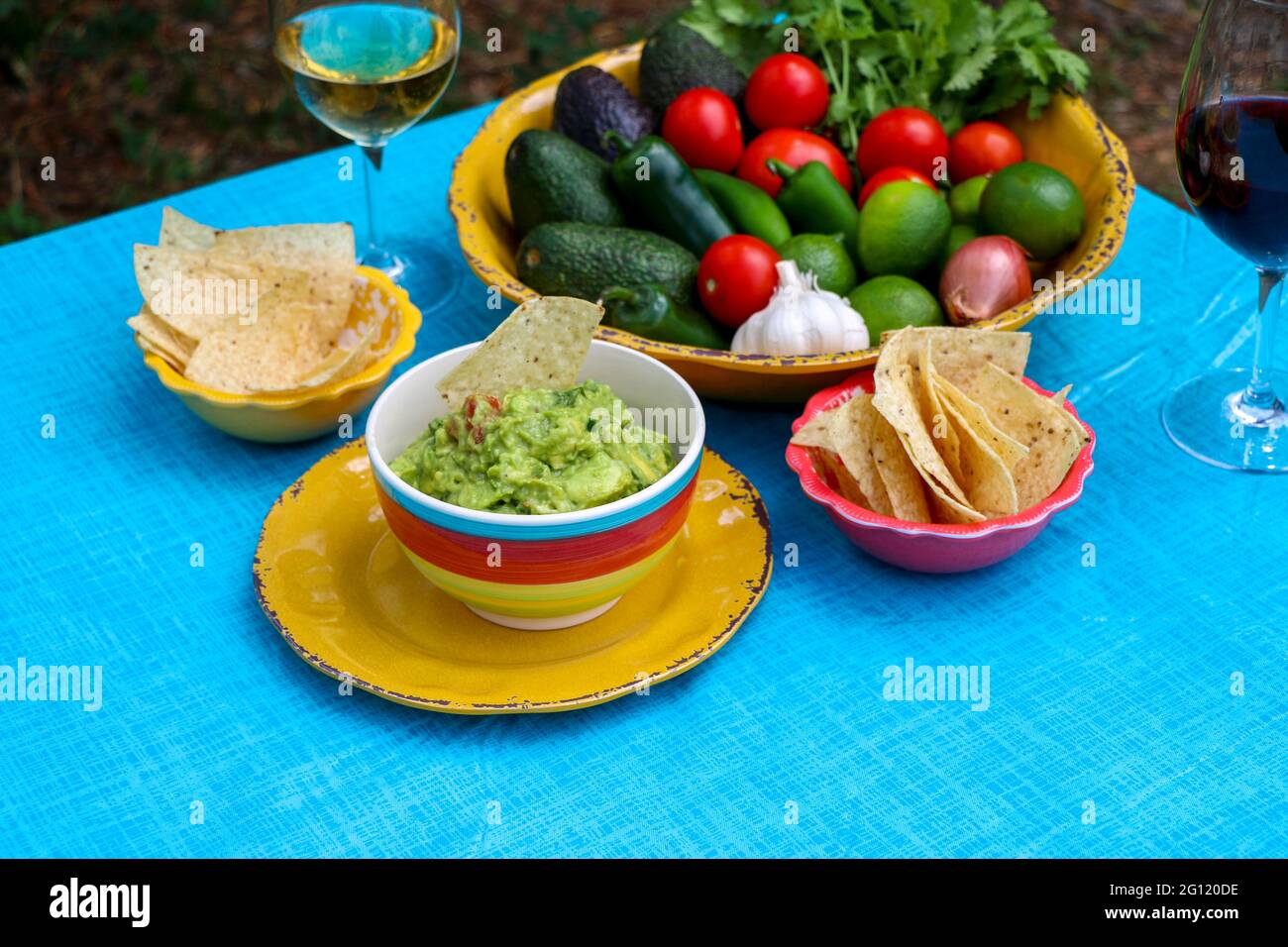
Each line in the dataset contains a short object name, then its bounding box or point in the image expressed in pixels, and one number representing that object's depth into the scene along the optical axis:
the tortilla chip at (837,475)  1.52
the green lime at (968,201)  1.95
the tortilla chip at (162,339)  1.69
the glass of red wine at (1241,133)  1.43
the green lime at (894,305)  1.74
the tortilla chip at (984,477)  1.45
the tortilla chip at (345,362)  1.65
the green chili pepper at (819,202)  1.94
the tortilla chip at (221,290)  1.72
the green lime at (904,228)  1.83
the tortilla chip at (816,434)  1.48
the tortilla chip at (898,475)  1.49
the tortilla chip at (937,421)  1.49
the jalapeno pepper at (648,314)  1.75
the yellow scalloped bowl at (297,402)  1.65
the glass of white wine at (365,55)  1.87
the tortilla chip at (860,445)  1.47
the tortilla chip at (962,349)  1.54
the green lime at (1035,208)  1.85
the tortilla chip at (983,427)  1.46
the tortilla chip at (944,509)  1.44
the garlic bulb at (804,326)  1.72
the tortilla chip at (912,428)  1.45
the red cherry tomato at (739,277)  1.78
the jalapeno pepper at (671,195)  1.95
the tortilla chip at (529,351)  1.47
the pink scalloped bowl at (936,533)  1.44
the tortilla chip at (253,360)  1.67
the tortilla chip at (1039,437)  1.49
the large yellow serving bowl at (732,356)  1.67
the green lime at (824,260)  1.81
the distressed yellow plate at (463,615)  1.36
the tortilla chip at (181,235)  1.79
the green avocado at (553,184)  1.94
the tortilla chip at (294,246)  1.78
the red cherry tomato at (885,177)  1.97
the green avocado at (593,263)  1.81
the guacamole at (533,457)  1.38
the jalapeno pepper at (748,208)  1.94
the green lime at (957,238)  1.88
